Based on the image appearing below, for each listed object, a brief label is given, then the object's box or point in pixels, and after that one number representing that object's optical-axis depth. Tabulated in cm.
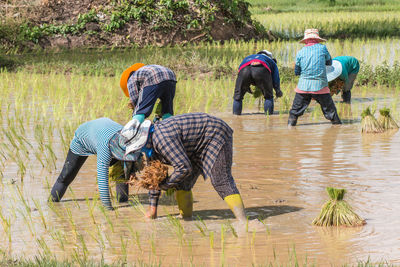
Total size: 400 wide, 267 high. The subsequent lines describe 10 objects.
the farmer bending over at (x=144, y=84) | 983
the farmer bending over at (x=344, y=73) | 1778
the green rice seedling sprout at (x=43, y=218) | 876
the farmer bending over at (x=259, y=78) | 1711
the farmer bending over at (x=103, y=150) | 875
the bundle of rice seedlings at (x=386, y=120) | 1508
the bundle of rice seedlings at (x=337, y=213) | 859
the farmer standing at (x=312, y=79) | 1572
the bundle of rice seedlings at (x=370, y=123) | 1504
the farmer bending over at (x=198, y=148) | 859
